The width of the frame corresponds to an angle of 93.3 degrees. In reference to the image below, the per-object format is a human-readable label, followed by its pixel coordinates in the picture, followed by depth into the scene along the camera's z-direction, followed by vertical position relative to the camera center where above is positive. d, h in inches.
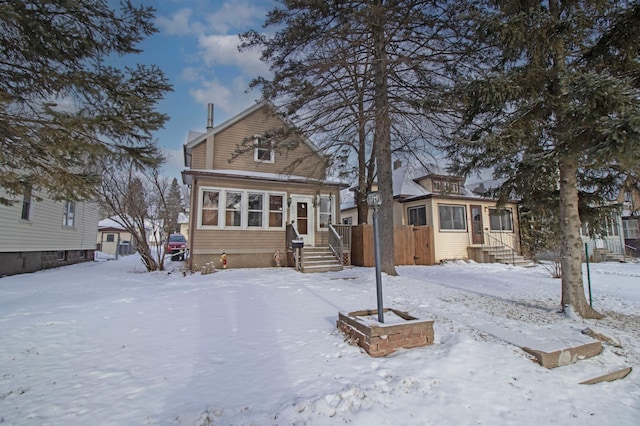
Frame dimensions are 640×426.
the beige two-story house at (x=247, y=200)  465.4 +74.9
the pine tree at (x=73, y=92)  167.9 +99.3
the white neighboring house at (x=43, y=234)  436.5 +21.8
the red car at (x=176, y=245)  902.0 +1.7
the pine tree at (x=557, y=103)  174.4 +93.5
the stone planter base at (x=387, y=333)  143.4 -44.5
